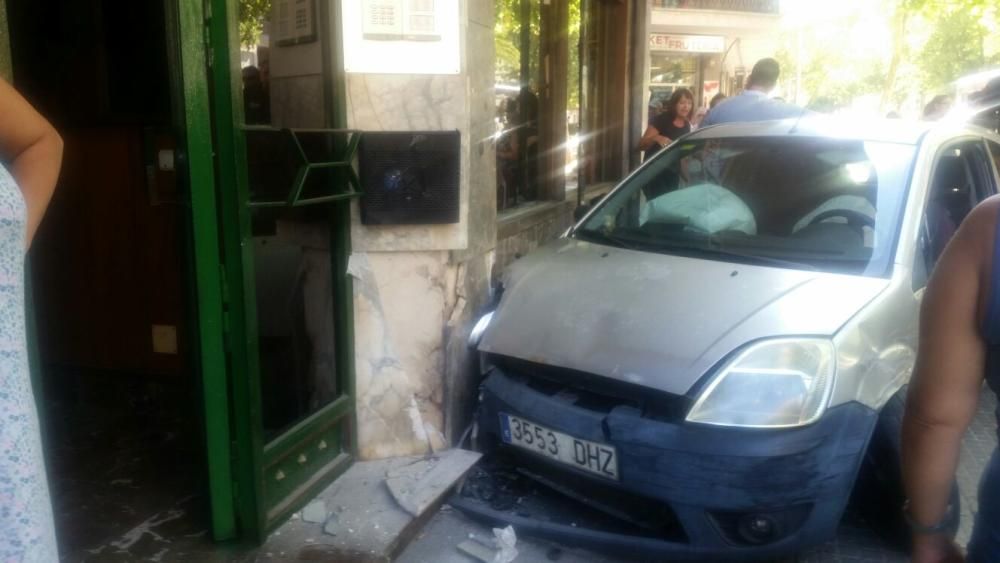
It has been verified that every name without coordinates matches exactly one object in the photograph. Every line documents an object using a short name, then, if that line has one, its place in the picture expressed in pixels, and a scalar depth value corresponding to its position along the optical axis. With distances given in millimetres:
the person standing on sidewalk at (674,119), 8141
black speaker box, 3762
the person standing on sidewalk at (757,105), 6086
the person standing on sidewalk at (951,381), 1427
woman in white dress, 1415
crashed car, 2924
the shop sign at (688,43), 19484
